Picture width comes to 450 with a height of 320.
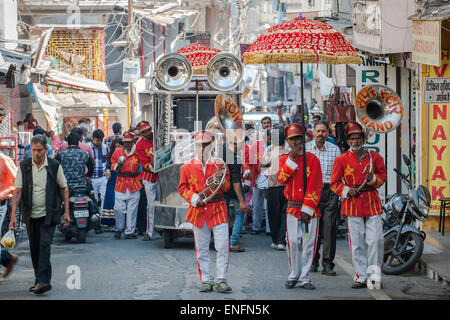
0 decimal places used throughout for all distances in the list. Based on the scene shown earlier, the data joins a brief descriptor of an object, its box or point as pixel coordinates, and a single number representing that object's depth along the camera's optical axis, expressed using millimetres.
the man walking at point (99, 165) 17875
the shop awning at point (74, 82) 25253
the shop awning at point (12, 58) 16988
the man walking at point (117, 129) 19797
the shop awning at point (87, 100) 33375
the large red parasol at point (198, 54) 18547
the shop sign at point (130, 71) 31109
